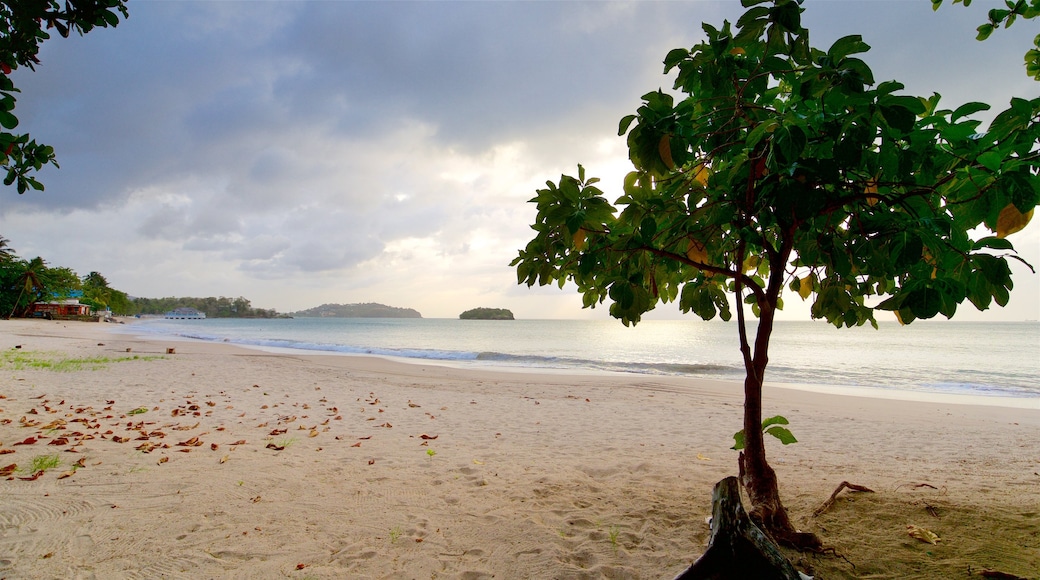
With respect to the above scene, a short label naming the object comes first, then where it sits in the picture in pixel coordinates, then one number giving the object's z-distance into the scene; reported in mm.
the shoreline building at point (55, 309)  63291
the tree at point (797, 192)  1473
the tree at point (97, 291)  78812
